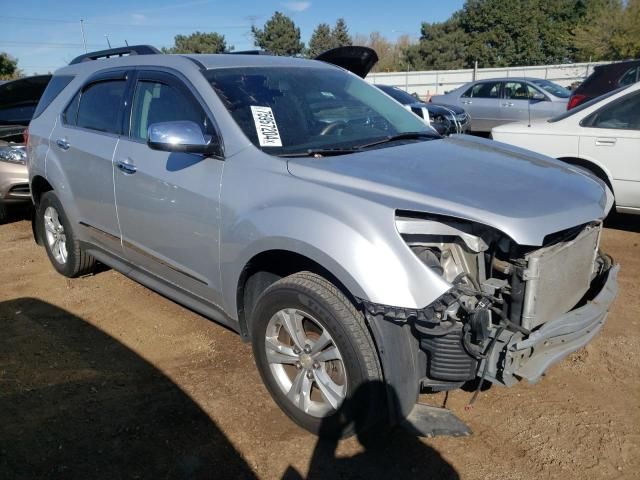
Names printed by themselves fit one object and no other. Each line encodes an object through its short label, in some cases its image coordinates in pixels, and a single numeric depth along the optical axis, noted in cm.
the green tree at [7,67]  3964
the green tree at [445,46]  6047
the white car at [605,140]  520
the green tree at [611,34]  3988
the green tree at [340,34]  7469
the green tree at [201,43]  6468
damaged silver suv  224
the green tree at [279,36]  6512
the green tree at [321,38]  7312
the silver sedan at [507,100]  1279
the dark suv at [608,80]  852
